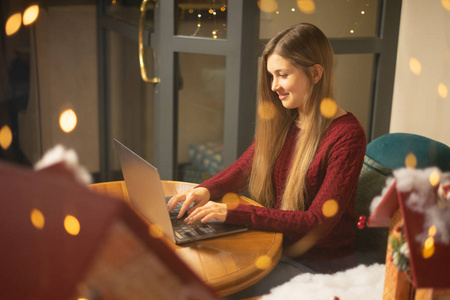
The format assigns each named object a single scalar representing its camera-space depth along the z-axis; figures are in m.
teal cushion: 1.43
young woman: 1.33
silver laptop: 1.12
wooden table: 1.03
